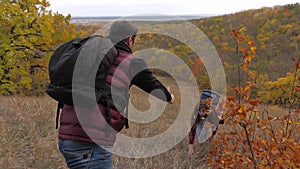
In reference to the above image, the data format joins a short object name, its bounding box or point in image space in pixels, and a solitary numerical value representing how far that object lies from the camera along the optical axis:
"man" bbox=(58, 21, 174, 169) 2.11
